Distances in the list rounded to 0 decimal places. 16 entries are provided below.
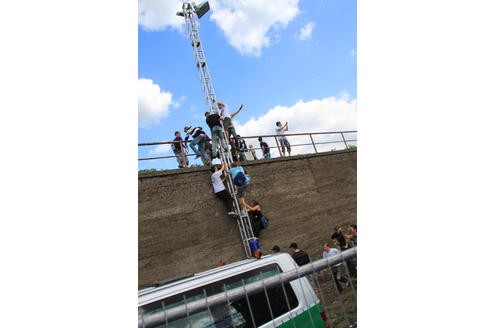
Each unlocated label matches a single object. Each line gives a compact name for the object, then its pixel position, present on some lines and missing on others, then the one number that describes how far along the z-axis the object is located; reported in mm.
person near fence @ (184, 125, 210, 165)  9383
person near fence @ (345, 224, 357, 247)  8896
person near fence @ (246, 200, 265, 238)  8776
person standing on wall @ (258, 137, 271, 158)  11267
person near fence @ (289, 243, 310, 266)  6824
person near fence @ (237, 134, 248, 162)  10484
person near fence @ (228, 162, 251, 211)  8336
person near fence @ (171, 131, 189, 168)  9352
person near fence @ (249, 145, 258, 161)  10715
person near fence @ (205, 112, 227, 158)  8484
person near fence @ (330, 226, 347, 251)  8969
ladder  8570
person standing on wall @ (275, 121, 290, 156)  12057
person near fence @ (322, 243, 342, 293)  2497
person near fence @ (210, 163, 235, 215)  8727
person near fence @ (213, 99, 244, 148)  8969
